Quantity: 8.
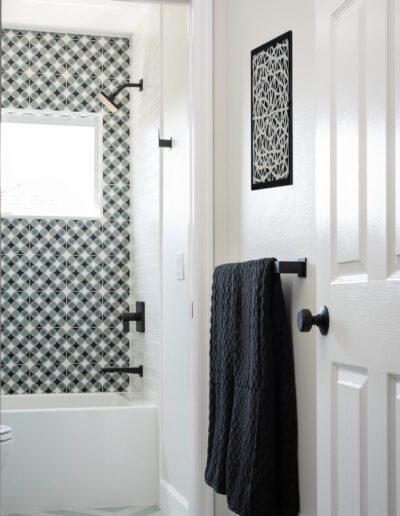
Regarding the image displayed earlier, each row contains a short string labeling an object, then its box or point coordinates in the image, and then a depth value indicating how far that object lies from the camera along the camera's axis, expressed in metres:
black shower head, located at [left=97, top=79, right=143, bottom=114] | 4.83
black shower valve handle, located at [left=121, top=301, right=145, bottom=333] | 4.54
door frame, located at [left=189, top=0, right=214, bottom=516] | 2.88
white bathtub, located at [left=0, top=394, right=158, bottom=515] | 3.84
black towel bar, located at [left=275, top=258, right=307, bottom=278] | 2.24
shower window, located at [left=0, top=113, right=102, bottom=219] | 5.07
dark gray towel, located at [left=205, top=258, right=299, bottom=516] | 2.25
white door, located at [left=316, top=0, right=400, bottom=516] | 1.50
